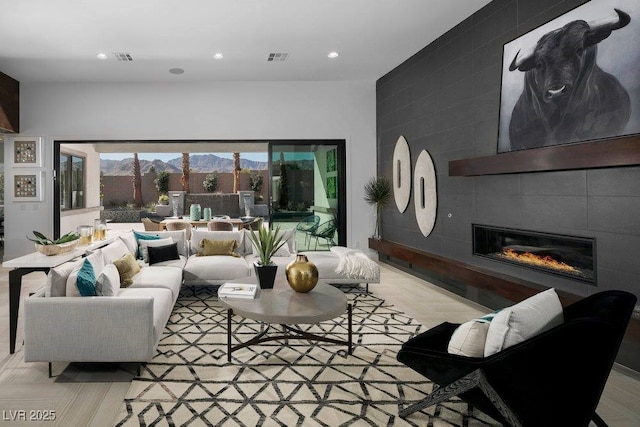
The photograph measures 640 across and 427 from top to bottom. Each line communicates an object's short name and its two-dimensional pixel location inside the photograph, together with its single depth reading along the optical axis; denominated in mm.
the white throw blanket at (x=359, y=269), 4953
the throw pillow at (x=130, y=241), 4754
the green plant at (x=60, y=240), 3525
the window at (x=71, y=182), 7755
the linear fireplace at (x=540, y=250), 3281
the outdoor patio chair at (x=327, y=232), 7496
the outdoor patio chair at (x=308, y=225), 7492
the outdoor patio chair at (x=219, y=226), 7121
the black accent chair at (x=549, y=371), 1688
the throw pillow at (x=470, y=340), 2039
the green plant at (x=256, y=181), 16531
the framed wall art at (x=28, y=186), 7117
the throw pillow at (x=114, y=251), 3896
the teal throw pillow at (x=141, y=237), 5105
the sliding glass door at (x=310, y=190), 7453
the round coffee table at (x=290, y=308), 2809
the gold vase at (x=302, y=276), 3336
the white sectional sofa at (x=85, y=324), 2697
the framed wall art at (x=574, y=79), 2801
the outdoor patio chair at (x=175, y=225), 7062
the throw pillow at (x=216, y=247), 5246
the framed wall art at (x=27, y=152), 7094
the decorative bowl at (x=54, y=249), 3508
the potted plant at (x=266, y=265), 3490
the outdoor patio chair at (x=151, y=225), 8219
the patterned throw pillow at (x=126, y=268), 3730
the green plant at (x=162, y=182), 16906
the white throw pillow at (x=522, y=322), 1904
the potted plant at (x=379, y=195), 6805
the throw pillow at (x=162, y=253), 4867
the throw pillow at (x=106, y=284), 2973
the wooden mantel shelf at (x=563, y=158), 2688
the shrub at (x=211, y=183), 16984
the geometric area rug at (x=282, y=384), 2277
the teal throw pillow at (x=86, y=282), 2822
